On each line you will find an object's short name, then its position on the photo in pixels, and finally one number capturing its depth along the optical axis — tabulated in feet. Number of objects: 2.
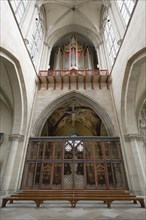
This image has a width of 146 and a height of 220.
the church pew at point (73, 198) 11.10
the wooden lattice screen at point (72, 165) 20.74
